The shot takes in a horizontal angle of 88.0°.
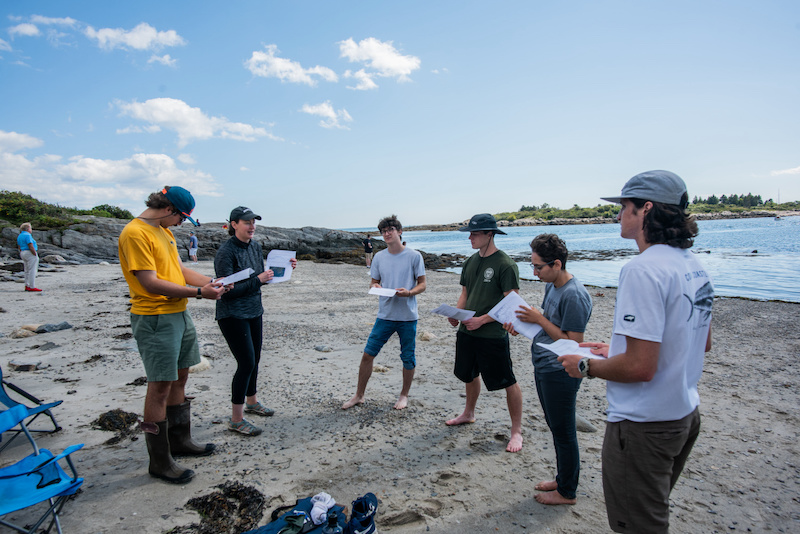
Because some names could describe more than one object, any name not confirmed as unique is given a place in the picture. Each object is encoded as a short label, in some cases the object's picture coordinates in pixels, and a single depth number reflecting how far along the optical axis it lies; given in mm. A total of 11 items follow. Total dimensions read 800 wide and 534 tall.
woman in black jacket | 4078
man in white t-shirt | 1807
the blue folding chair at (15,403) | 3707
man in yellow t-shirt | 3174
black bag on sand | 2691
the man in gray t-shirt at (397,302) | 4906
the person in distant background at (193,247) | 27262
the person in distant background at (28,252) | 12202
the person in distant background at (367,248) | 27172
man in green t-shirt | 4031
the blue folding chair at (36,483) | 2455
